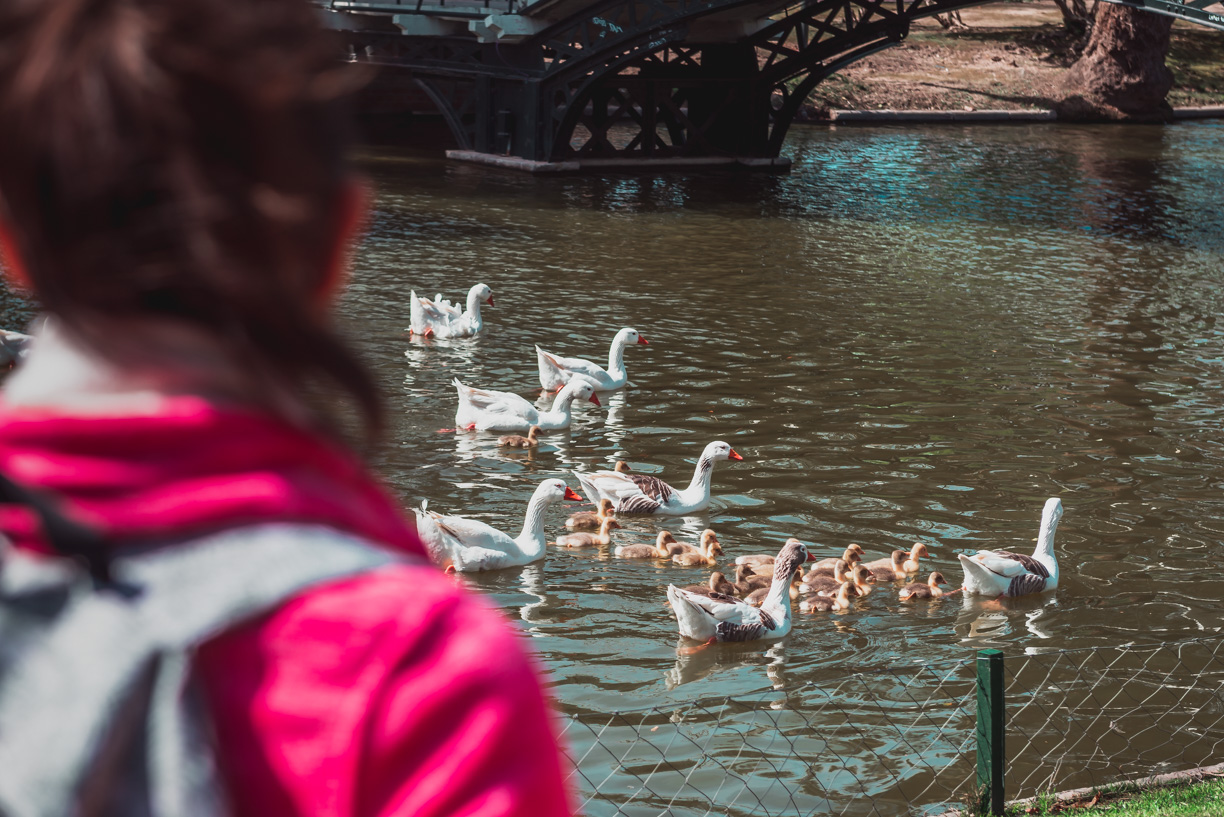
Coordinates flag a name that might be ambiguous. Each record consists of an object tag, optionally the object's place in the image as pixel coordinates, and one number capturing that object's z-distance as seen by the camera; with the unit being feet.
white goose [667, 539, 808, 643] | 28.63
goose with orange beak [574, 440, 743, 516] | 36.70
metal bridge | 101.14
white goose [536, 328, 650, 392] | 47.24
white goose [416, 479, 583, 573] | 31.63
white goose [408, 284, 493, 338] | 53.42
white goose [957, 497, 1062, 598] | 31.27
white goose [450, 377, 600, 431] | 42.09
